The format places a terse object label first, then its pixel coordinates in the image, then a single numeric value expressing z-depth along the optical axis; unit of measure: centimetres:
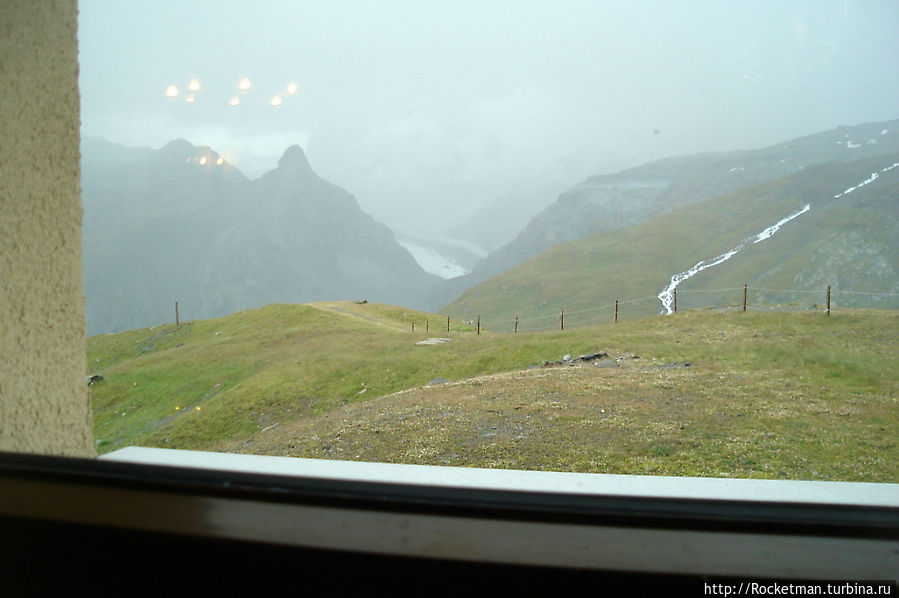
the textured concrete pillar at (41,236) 121
